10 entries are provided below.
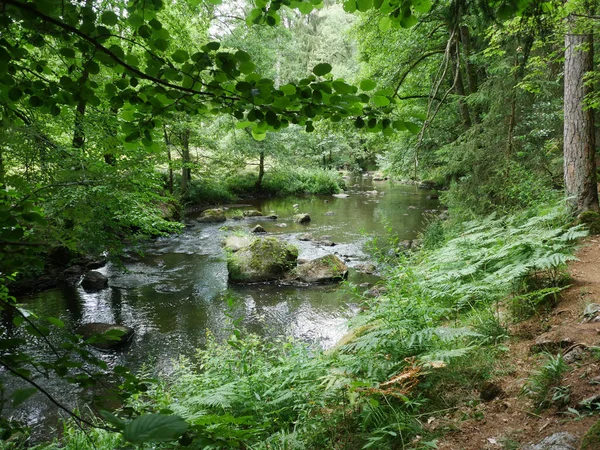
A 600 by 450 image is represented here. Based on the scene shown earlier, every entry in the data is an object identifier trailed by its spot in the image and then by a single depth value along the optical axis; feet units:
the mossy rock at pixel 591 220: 20.26
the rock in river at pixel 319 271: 33.88
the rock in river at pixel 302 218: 58.34
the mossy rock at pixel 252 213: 64.17
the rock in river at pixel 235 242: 42.85
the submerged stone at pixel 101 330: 23.25
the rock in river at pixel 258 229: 51.89
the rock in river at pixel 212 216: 59.54
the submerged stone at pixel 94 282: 32.17
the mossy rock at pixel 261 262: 34.65
